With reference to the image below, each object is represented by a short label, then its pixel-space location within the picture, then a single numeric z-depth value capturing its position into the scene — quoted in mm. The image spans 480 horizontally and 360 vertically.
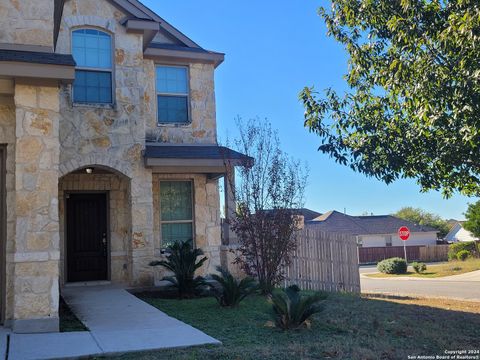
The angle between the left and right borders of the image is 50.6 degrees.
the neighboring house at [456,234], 76562
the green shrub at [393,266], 30062
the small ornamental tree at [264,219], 11102
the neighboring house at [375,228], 54406
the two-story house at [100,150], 7160
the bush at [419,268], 29438
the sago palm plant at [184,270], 10797
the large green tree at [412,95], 6691
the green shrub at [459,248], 40125
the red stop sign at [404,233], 30928
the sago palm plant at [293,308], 7110
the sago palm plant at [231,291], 9203
